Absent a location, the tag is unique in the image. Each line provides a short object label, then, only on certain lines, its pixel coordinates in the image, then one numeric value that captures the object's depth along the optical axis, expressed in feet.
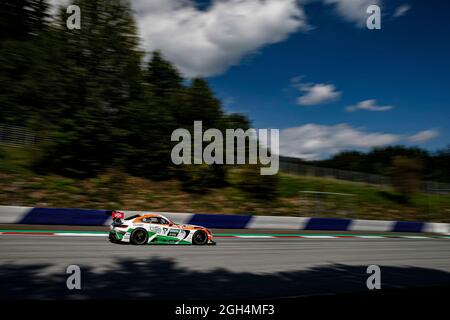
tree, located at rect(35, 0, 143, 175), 77.87
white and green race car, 34.60
